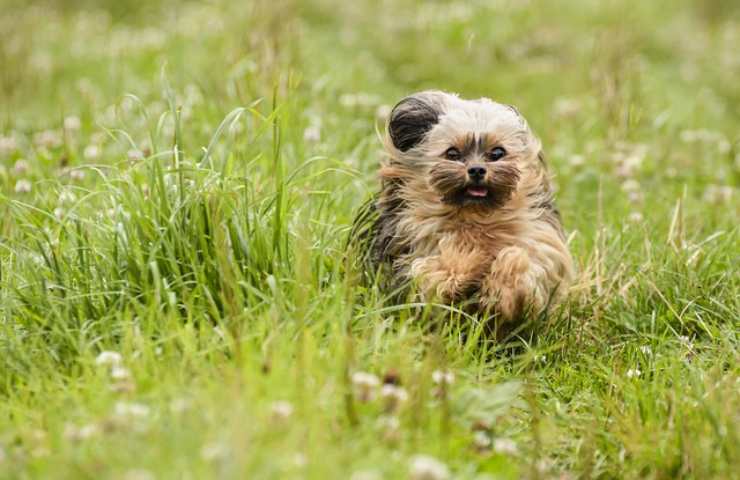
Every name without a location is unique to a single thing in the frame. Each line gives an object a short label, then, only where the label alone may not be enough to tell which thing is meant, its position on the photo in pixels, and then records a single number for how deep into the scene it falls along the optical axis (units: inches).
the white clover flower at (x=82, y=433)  243.4
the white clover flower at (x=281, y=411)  244.5
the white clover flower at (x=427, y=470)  228.2
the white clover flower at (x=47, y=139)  531.2
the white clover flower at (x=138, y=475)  216.2
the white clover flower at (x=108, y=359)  282.2
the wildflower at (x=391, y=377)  278.5
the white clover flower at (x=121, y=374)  270.7
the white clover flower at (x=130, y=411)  245.4
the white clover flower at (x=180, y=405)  250.2
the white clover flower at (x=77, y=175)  434.7
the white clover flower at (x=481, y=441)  275.0
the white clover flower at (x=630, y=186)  520.4
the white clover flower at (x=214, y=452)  222.4
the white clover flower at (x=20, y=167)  472.2
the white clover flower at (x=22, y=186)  436.8
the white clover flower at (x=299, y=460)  229.8
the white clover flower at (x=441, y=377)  287.0
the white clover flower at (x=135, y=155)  375.6
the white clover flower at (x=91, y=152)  473.7
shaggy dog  358.6
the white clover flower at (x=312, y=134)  501.7
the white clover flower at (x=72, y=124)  554.3
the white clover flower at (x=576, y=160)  567.8
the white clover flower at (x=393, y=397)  266.5
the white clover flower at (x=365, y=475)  226.3
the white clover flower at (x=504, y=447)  271.6
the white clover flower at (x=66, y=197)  385.7
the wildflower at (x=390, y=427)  255.0
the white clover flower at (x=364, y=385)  267.4
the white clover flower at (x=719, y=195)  523.8
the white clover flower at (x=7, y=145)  509.0
